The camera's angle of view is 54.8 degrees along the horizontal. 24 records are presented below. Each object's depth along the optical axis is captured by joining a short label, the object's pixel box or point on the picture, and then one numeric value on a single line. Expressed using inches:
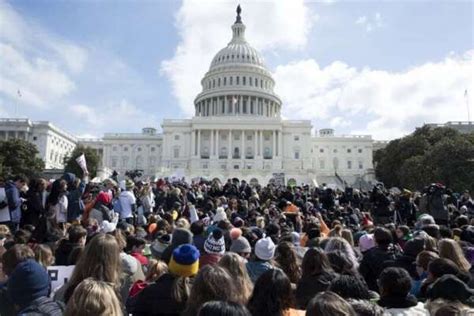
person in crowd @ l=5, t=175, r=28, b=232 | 479.5
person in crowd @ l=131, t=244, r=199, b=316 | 198.1
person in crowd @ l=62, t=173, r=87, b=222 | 546.0
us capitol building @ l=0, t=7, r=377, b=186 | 3767.2
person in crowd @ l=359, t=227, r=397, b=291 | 288.8
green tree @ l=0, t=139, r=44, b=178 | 2578.7
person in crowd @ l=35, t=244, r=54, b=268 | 246.8
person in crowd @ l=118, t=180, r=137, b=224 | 602.9
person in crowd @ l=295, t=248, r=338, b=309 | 224.4
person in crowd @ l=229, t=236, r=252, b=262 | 293.9
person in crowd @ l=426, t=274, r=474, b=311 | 186.9
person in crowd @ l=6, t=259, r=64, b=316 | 184.9
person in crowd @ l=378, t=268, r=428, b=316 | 197.8
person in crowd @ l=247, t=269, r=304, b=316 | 168.9
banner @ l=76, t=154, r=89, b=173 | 826.4
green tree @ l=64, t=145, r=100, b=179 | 3088.1
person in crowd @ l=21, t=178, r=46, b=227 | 501.4
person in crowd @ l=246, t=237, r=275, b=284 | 263.0
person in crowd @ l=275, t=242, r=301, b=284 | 255.9
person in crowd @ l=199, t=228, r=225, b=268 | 286.7
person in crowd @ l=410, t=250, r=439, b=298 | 267.3
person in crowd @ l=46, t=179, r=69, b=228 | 507.5
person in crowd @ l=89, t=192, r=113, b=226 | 510.0
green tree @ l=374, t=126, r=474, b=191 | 1942.7
